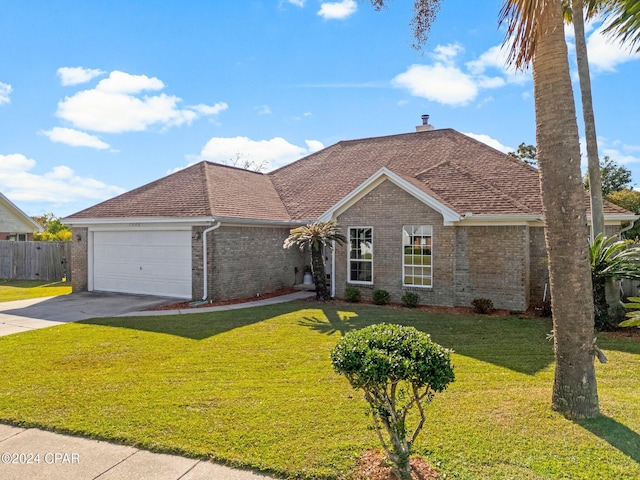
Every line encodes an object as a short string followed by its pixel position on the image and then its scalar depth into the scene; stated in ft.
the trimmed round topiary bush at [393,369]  11.68
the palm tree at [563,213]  16.60
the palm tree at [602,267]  32.96
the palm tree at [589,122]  36.50
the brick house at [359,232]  42.73
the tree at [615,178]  102.47
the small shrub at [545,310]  38.56
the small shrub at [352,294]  47.44
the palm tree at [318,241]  46.11
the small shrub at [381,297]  45.73
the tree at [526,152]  122.83
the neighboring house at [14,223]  90.48
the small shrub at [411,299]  44.09
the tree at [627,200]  80.38
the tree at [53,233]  89.53
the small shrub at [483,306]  40.11
